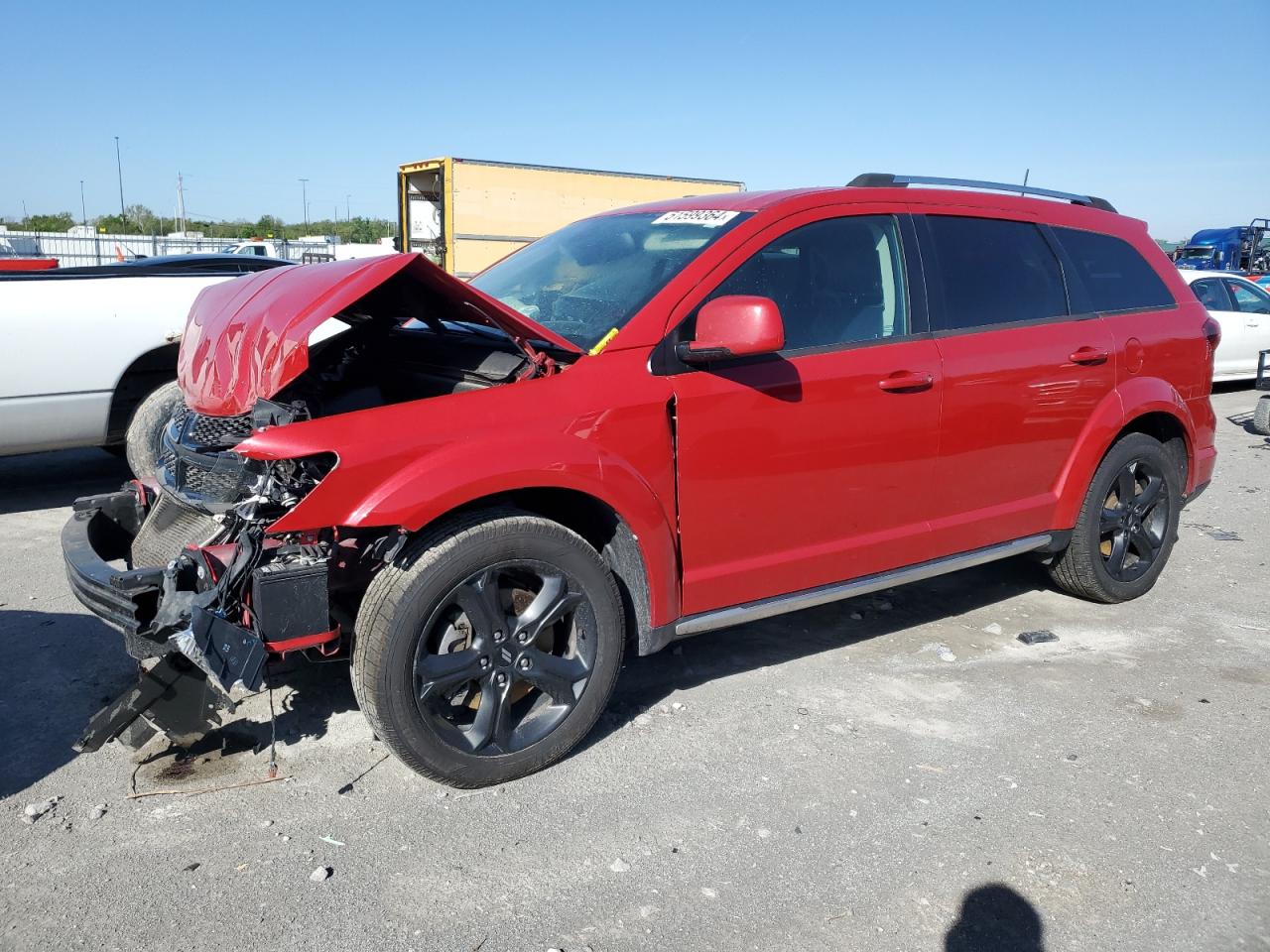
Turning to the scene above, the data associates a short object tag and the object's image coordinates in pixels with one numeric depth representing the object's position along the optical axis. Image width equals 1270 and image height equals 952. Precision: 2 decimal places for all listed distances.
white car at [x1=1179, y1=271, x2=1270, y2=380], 13.12
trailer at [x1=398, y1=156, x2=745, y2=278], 16.09
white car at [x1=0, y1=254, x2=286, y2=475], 6.05
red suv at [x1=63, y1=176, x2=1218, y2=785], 3.00
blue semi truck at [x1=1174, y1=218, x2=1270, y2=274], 31.91
